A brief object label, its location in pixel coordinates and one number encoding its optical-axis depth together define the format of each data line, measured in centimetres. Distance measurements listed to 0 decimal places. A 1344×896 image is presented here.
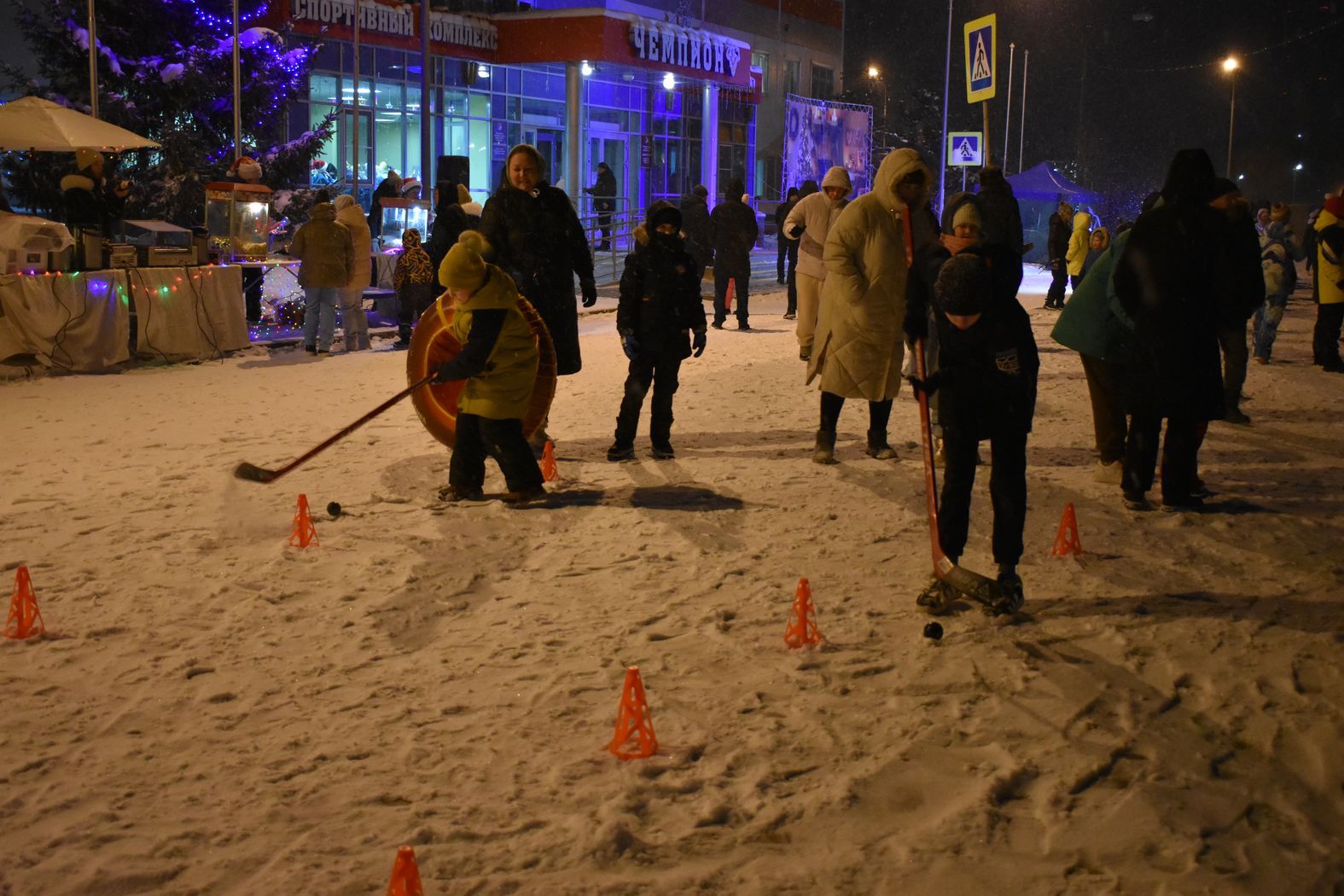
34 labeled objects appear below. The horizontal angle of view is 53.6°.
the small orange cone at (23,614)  530
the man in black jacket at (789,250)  1992
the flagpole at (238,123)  1784
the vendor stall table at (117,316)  1221
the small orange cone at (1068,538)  659
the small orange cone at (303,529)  664
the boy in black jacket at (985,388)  541
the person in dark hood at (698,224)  1892
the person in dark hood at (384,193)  1991
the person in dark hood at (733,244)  1805
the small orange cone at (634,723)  425
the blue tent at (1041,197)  3938
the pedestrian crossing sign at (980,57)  1997
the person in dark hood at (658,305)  848
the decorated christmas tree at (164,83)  1903
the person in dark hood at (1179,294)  675
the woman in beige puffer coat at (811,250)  1277
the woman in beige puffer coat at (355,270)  1476
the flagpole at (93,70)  1595
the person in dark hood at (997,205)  1084
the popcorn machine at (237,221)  1580
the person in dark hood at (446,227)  1160
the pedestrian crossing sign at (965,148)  2448
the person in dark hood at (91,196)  1373
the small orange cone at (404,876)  313
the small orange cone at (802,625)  529
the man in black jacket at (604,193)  2738
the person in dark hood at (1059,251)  2139
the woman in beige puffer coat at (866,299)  785
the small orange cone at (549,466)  820
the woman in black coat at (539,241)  812
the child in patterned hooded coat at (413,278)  1423
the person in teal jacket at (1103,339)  761
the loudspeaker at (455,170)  1724
